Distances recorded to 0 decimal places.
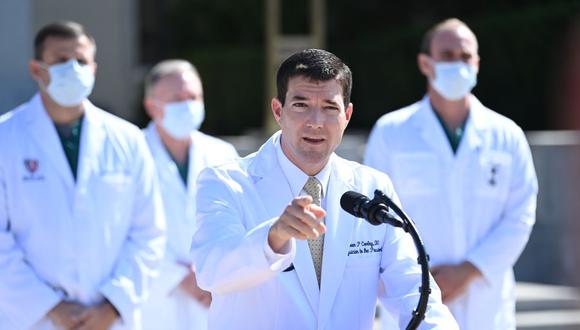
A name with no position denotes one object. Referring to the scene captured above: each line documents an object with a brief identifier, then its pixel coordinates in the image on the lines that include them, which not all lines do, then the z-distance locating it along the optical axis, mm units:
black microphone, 6711
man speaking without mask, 7504
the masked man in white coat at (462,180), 11883
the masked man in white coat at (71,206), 10789
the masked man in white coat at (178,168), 12969
